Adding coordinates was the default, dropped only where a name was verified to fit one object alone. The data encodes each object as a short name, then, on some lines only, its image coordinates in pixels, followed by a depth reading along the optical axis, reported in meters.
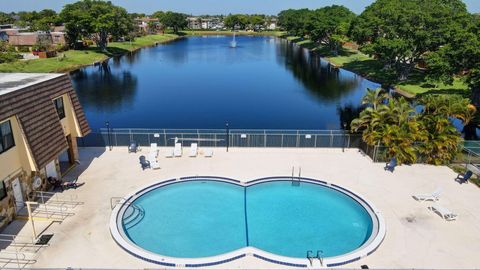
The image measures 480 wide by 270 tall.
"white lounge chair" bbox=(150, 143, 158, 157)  27.20
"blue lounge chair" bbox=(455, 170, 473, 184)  24.06
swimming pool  17.56
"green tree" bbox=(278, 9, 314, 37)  121.79
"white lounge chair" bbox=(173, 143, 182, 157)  27.58
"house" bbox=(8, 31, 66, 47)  97.06
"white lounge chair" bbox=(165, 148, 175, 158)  27.59
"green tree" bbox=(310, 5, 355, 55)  99.62
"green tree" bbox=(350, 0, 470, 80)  54.53
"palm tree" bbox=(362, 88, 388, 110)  29.44
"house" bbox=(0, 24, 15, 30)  124.14
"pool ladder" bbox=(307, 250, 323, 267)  16.22
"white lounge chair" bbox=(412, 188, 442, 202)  21.58
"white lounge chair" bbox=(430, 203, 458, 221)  19.80
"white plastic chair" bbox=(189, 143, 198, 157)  27.67
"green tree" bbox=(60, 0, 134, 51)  96.25
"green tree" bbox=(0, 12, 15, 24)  159.12
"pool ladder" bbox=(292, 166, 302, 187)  24.58
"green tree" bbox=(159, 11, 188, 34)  199.12
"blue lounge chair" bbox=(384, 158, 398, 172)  25.59
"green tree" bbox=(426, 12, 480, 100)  43.03
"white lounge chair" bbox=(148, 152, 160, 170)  25.55
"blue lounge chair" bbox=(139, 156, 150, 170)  25.44
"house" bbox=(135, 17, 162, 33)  177.68
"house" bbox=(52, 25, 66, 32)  118.28
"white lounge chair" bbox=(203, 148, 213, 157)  27.67
